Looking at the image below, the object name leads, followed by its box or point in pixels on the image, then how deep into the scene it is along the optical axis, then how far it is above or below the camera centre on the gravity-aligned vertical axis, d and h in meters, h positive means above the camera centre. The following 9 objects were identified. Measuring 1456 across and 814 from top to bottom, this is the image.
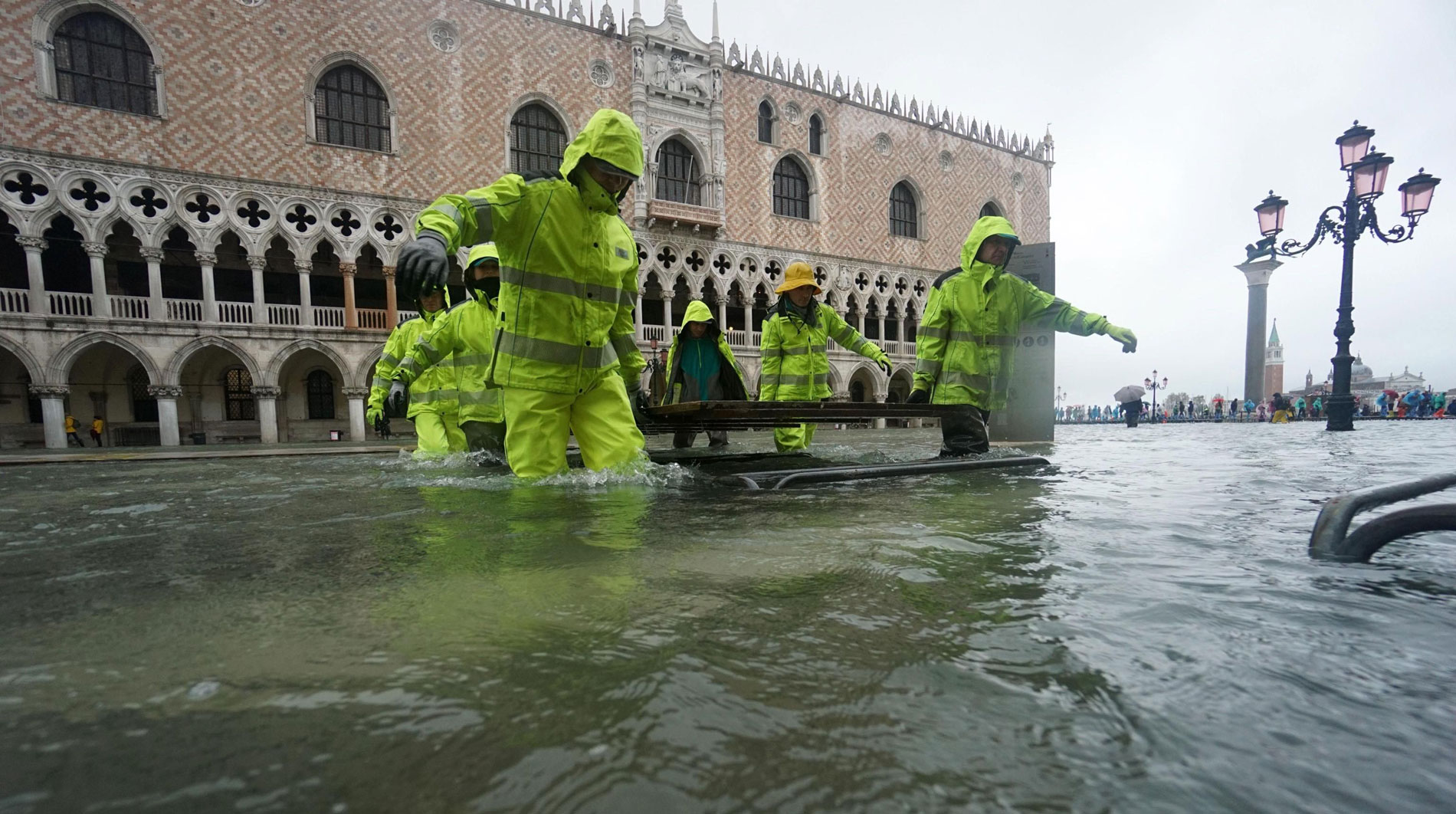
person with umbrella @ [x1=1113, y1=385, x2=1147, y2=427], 14.00 -0.58
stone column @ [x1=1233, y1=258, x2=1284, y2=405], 21.14 +1.59
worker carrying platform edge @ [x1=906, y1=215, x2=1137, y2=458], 5.06 +0.42
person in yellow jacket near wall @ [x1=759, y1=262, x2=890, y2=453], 6.57 +0.42
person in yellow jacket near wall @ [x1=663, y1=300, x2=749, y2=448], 6.54 +0.20
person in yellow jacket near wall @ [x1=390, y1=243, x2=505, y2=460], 4.88 +0.33
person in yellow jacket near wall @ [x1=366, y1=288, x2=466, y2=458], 5.97 -0.08
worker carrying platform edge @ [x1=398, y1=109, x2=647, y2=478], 3.16 +0.52
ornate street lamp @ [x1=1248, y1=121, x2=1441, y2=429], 9.93 +2.68
